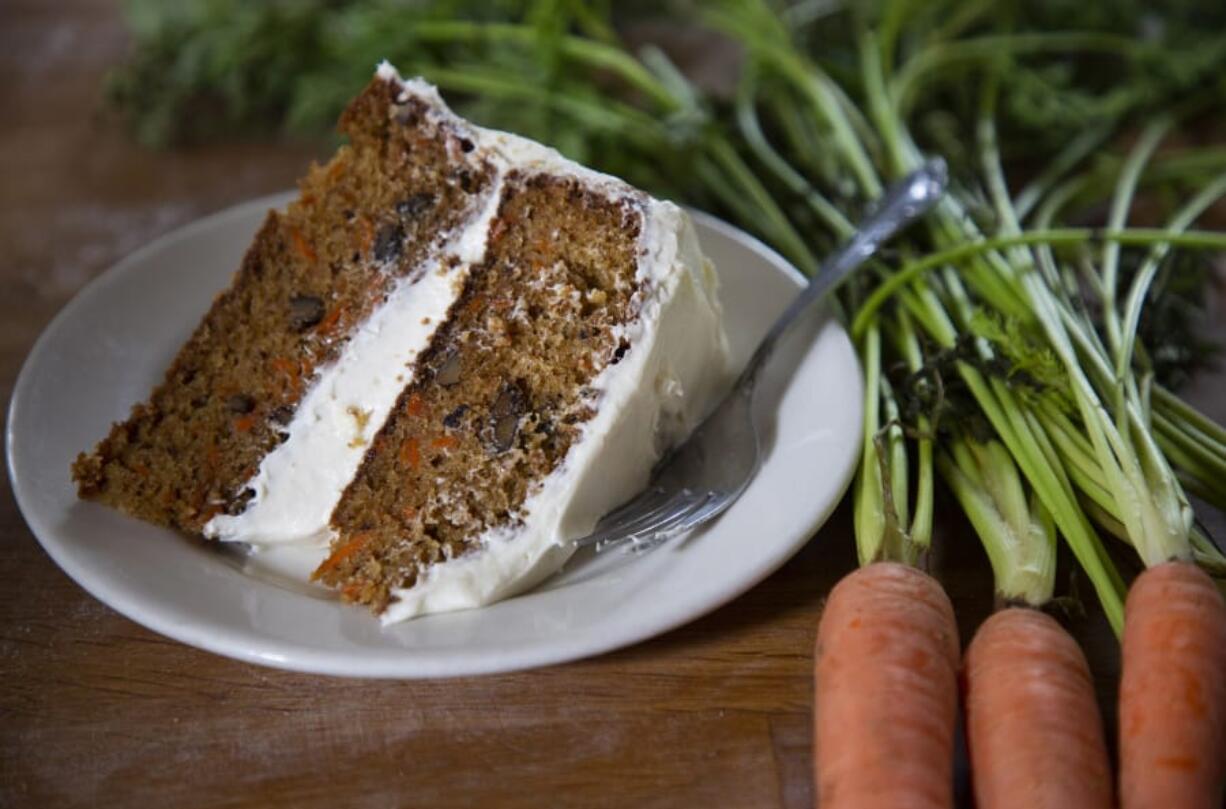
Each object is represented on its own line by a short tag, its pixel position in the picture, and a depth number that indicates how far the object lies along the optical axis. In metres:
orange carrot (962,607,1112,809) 0.42
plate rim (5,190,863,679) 0.43
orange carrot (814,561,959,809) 0.42
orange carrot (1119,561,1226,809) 0.42
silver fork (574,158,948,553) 0.47
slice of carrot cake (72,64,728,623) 0.47
